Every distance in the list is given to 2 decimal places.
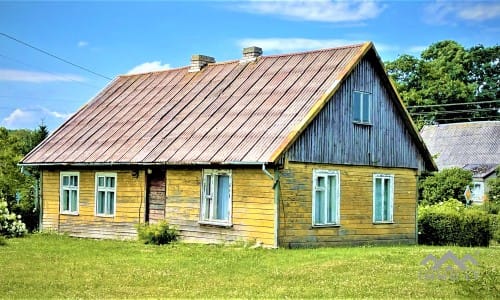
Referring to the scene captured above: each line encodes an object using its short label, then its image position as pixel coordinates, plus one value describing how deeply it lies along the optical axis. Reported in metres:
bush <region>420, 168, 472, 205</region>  48.88
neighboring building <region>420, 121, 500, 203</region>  61.25
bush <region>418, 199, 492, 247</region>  30.00
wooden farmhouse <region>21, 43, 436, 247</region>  23.78
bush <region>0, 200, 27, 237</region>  27.75
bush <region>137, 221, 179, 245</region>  25.19
